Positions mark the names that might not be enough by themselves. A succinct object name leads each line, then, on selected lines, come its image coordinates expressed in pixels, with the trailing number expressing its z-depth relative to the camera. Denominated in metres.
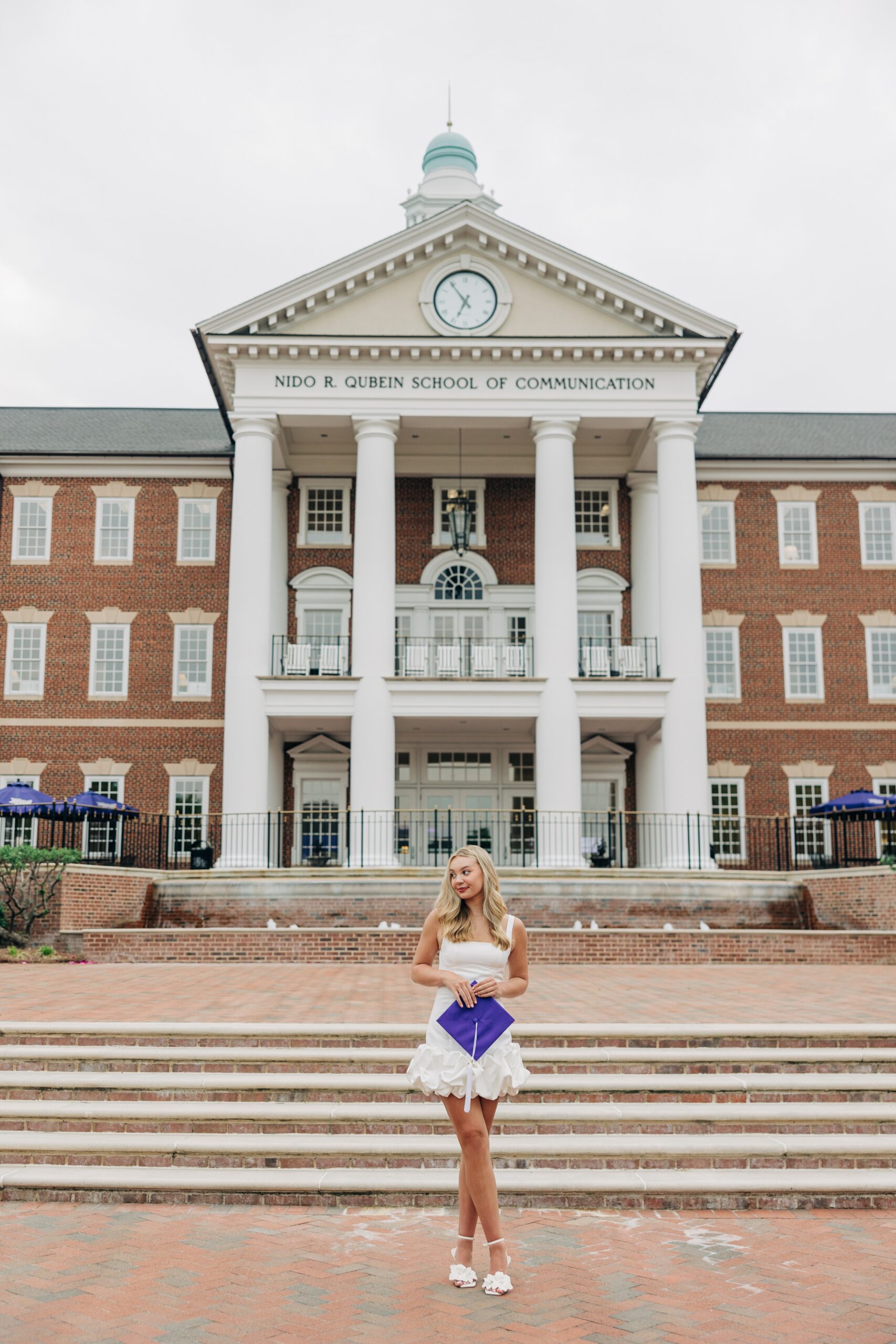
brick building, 28.66
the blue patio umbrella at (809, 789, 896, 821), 26.92
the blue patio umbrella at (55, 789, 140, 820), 26.34
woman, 5.94
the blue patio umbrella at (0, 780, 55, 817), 24.84
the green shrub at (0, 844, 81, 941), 19.91
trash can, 28.31
